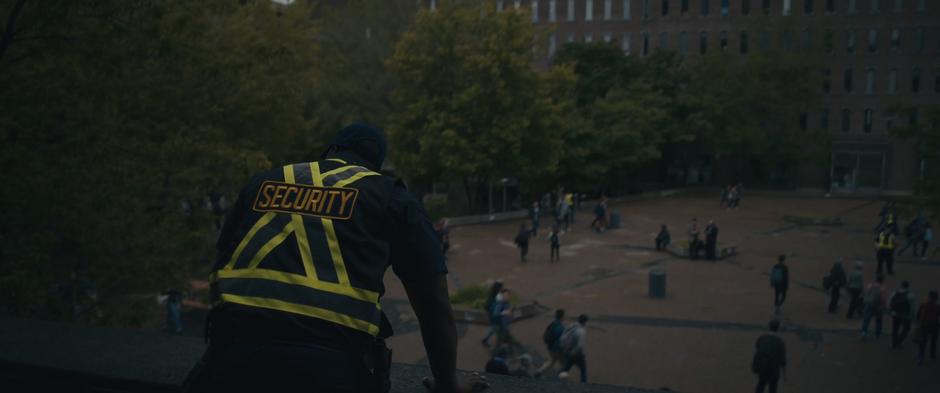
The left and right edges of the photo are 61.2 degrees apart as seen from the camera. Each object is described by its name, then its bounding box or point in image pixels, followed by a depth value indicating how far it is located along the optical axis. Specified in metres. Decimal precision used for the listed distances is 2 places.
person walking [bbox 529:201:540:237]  30.47
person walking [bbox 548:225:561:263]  25.27
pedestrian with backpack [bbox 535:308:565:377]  12.62
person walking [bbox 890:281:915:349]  14.37
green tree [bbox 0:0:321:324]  8.12
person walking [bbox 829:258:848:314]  17.67
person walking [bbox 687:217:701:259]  26.12
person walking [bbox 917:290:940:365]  13.52
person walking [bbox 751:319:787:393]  10.85
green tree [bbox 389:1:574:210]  33.22
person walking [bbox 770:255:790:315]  17.62
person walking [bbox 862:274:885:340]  15.23
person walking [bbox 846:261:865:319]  17.03
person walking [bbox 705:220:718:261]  25.67
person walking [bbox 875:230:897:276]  21.78
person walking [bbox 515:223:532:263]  24.80
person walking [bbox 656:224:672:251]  28.41
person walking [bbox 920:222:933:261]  25.79
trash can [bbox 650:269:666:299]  20.09
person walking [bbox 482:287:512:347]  14.60
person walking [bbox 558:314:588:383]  12.32
